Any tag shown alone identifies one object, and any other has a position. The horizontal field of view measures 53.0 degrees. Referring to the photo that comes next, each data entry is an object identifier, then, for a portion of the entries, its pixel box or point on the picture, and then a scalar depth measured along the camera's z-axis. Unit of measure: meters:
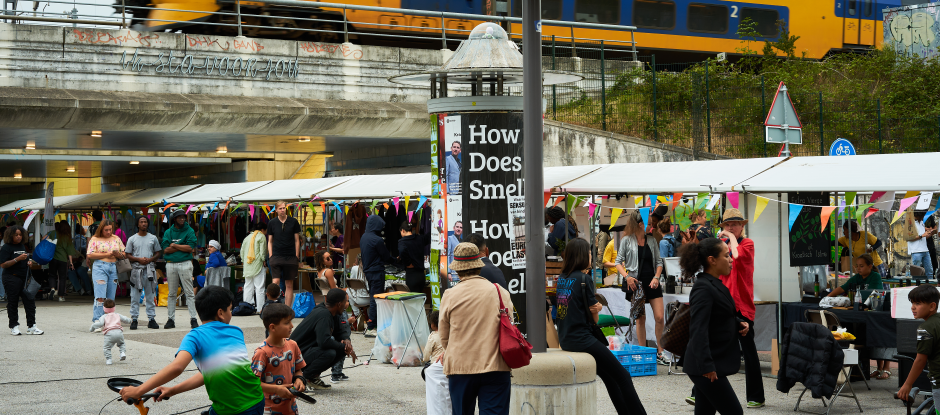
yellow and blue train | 20.58
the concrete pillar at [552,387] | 6.19
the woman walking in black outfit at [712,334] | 5.88
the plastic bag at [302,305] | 15.04
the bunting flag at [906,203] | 9.41
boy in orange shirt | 5.53
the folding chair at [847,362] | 7.93
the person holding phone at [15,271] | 12.73
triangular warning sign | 12.42
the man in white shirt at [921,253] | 16.78
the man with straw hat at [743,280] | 7.98
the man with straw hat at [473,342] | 5.57
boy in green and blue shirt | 4.71
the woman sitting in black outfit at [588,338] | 6.67
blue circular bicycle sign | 13.12
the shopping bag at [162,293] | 17.78
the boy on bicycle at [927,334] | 6.12
